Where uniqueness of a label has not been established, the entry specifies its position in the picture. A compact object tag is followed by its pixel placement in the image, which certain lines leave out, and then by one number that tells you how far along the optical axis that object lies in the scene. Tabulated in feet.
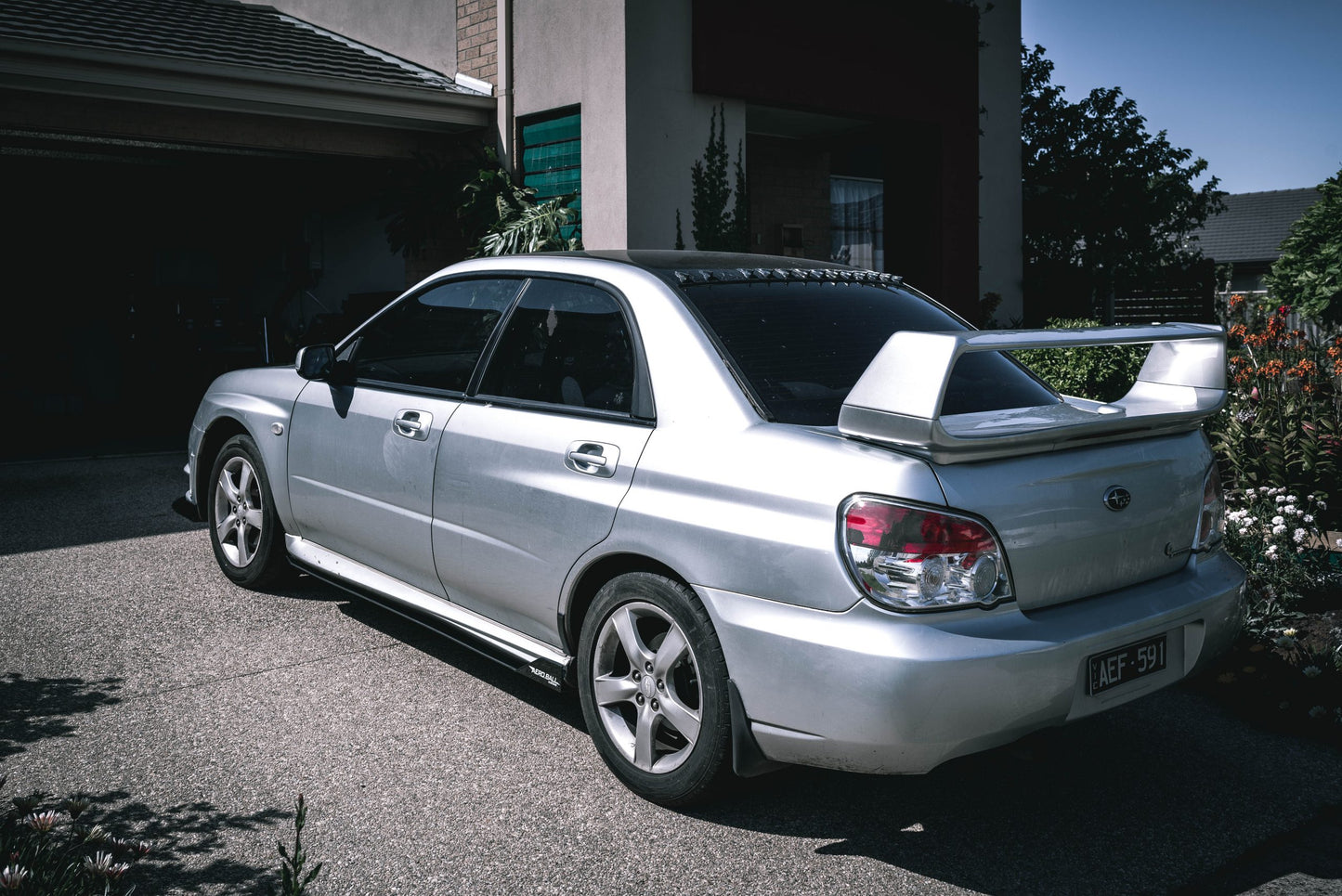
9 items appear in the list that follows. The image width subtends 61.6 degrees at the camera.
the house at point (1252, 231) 141.49
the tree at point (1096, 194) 51.75
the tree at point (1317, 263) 54.44
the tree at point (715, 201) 36.42
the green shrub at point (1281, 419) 19.92
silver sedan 8.95
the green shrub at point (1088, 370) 35.68
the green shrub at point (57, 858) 7.54
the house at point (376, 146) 34.42
